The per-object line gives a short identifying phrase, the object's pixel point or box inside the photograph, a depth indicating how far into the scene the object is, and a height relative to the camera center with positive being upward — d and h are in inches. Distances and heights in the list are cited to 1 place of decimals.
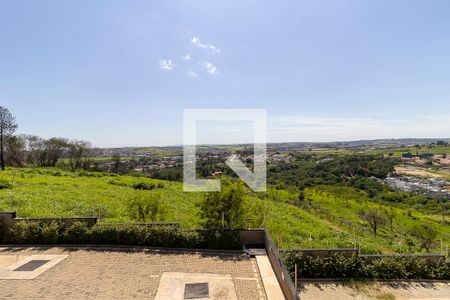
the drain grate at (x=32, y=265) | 338.3 -155.2
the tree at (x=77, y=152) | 1572.7 -45.6
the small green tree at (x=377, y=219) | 1027.7 -305.3
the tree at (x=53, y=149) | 1540.4 -25.3
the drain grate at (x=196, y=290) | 291.9 -163.5
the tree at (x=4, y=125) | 1107.9 +83.1
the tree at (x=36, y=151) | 1503.2 -35.4
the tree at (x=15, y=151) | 1246.9 -29.7
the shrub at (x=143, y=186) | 977.4 -153.7
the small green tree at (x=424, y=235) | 769.9 -314.9
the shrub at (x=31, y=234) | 417.4 -138.3
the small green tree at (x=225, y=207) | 442.3 -104.6
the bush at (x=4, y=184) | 728.3 -107.7
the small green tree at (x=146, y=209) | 498.6 -120.3
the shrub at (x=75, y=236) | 419.8 -142.0
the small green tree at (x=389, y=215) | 1025.0 -324.7
